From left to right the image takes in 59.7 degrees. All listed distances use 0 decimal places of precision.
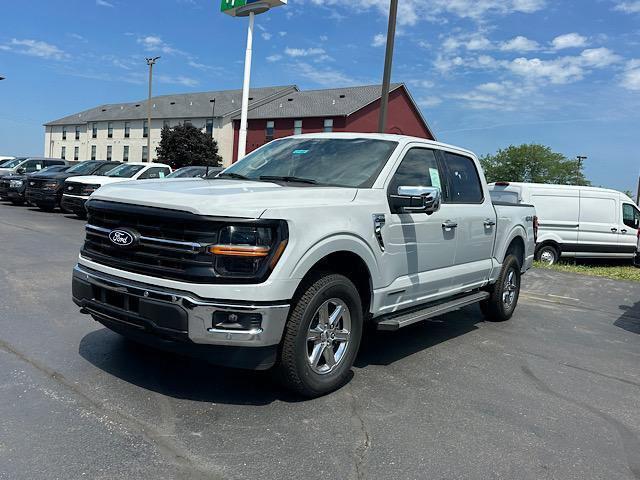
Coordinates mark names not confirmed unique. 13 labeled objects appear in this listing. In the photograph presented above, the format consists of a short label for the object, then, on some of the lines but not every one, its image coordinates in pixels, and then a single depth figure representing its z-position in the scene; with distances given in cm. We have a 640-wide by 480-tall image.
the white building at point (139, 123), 6106
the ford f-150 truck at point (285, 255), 340
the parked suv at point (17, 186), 1938
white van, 1402
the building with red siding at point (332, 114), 5112
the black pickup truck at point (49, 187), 1714
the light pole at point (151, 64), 4575
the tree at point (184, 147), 5475
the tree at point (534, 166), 7469
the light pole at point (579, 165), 7206
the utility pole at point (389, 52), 1257
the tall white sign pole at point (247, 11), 2402
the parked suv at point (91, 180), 1561
